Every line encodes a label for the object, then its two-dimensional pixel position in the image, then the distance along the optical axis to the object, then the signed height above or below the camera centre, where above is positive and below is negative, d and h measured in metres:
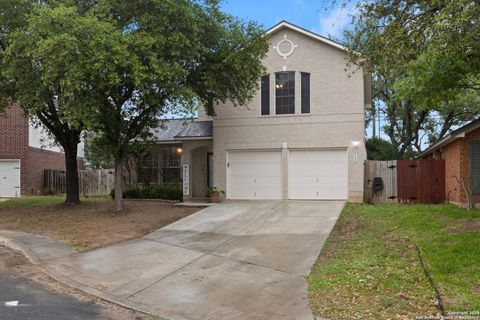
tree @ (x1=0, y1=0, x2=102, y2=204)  12.95 +3.41
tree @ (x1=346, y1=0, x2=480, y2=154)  8.38 +2.67
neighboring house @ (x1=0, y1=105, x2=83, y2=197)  27.75 +1.12
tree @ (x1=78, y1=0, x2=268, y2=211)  13.89 +3.55
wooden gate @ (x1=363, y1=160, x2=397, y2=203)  20.78 -0.31
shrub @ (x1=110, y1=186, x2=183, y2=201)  23.06 -0.93
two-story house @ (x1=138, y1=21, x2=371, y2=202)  20.31 +1.93
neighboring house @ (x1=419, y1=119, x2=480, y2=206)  16.70 +0.43
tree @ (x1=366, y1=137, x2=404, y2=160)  32.31 +1.67
